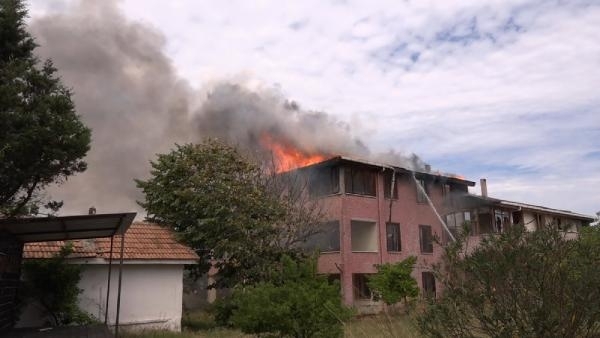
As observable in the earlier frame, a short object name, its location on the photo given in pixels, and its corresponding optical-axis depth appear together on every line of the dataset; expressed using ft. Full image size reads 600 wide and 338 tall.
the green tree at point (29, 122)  44.19
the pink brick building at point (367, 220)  82.64
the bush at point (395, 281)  70.69
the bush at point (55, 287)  49.21
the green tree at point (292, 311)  30.48
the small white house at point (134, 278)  54.39
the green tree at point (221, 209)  65.92
